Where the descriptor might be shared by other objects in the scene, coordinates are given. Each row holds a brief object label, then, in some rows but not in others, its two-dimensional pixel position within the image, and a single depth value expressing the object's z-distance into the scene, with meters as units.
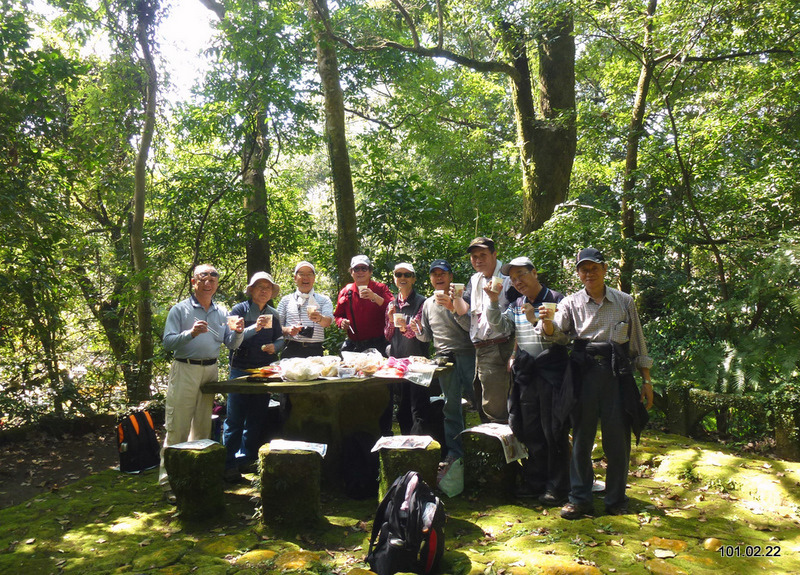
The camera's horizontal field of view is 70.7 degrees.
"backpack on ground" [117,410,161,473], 6.32
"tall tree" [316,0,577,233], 8.35
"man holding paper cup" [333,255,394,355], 6.07
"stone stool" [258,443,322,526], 4.29
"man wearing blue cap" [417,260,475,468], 5.33
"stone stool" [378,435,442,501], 4.28
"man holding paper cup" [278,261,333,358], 5.91
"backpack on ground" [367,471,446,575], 3.43
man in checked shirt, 4.21
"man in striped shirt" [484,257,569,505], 4.52
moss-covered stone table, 5.22
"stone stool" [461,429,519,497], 4.70
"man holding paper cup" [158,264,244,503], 4.91
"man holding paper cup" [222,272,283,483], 5.51
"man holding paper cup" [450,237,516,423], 5.03
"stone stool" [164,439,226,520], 4.45
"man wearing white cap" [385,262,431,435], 5.41
